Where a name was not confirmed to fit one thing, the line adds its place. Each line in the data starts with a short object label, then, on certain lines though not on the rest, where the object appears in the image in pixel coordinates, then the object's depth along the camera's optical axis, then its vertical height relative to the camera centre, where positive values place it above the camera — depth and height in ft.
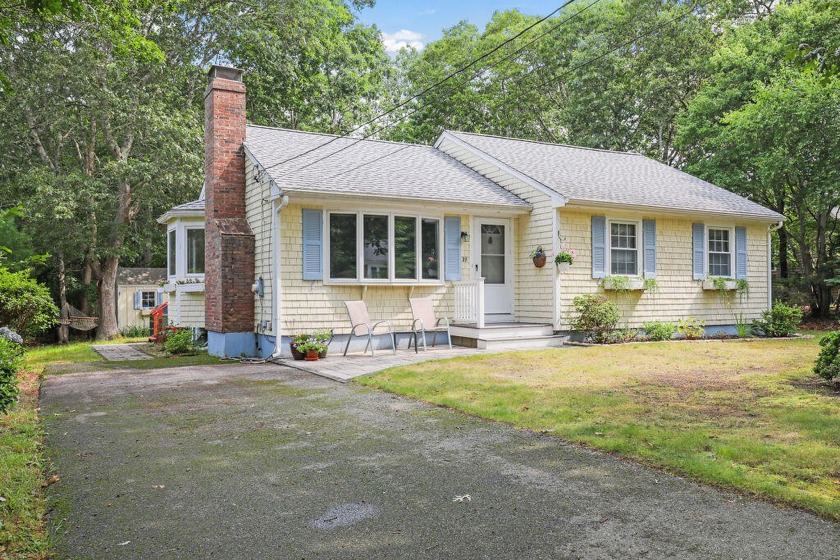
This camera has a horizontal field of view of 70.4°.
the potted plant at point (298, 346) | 33.63 -3.26
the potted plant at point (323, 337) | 34.21 -2.83
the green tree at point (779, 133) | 51.96 +14.47
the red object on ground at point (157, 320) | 54.85 -2.97
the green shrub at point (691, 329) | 43.78 -3.08
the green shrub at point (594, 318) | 39.32 -2.01
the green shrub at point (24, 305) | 35.35 -0.97
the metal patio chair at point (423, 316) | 35.32 -1.67
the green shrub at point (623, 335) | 40.68 -3.32
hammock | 68.39 -3.66
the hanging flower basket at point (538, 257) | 39.78 +2.07
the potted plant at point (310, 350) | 33.47 -3.47
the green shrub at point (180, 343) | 41.37 -3.82
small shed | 74.49 -1.04
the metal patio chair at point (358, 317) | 33.50 -1.64
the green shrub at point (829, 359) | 21.86 -2.71
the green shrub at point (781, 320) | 45.65 -2.53
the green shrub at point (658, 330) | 42.22 -3.04
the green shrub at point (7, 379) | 17.04 -2.63
